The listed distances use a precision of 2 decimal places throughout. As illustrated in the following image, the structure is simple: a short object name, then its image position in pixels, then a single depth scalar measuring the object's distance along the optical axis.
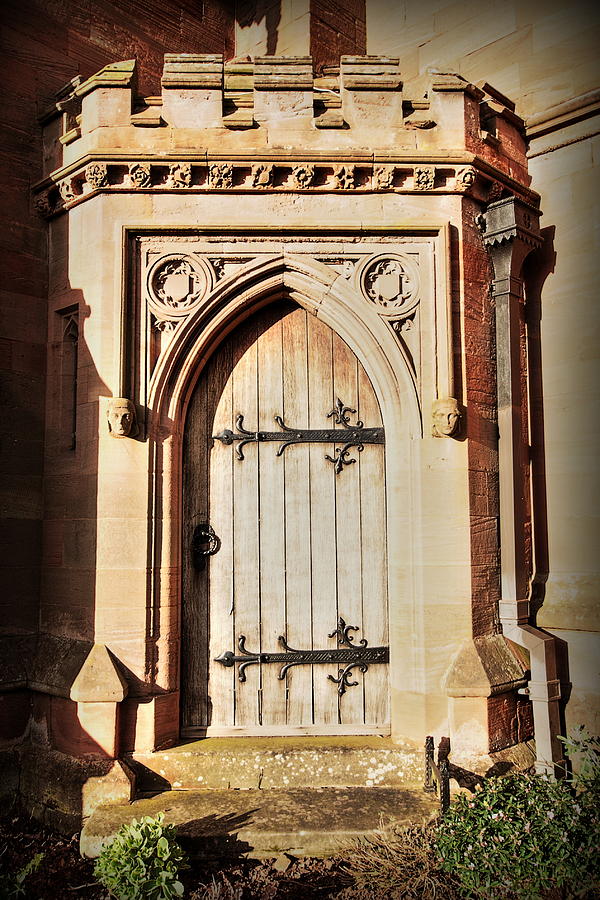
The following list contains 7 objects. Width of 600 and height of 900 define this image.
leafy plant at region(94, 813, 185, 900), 3.53
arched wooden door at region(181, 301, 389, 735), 4.96
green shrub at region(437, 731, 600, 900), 3.61
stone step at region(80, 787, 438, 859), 4.04
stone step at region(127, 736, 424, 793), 4.58
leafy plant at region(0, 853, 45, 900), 3.50
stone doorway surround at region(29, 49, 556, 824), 4.76
